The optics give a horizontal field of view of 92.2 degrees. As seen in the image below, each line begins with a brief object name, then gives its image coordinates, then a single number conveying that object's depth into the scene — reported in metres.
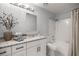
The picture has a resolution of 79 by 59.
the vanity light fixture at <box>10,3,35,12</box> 1.79
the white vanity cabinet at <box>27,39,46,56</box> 1.84
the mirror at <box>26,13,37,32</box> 1.83
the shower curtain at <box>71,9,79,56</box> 1.81
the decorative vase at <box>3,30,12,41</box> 1.70
